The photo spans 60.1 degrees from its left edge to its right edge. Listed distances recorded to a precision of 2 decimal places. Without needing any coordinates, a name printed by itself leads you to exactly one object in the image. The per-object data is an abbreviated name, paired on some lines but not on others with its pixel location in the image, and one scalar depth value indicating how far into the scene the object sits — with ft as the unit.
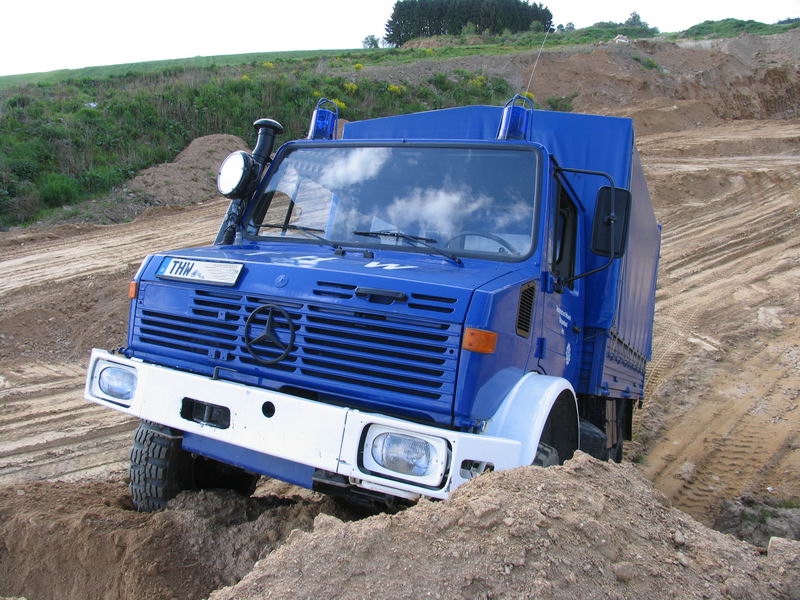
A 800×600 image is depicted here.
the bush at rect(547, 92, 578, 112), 89.36
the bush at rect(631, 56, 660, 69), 101.47
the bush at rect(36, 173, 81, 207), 50.03
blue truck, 9.87
